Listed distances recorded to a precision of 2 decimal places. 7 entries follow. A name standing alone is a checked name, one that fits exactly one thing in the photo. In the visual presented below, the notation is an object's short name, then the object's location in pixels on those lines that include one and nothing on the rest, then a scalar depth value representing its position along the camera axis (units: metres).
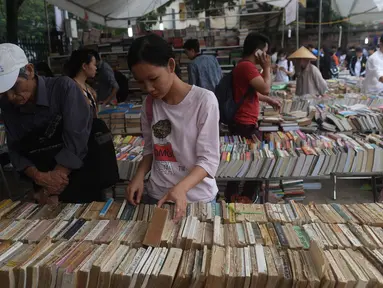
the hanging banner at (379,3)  5.75
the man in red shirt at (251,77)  3.11
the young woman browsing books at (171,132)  1.34
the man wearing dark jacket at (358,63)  10.81
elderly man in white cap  1.78
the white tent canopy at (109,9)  7.55
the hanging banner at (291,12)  6.48
